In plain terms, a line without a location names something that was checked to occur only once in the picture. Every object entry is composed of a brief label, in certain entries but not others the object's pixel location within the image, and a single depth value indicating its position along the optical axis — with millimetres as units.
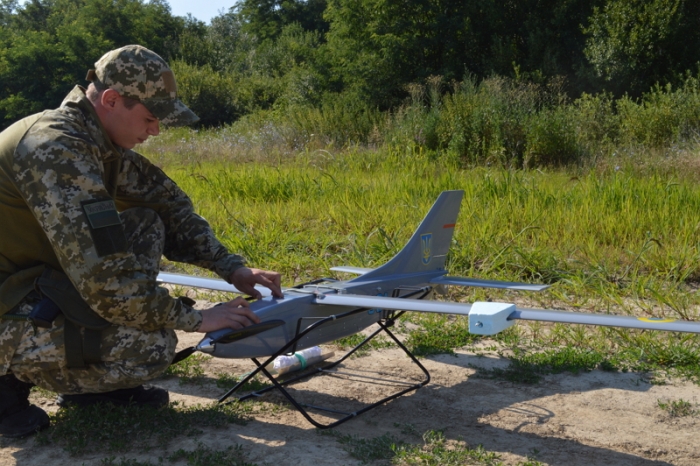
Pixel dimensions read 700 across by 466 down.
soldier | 2930
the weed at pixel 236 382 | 4106
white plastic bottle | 4289
